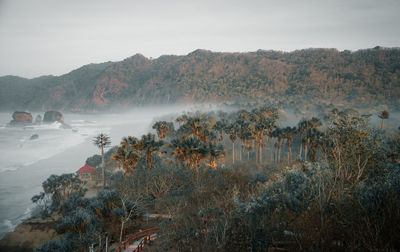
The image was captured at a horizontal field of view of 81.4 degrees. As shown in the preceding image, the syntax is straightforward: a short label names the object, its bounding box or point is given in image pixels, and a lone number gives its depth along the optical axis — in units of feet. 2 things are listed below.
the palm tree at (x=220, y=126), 193.67
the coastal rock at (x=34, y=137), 403.75
